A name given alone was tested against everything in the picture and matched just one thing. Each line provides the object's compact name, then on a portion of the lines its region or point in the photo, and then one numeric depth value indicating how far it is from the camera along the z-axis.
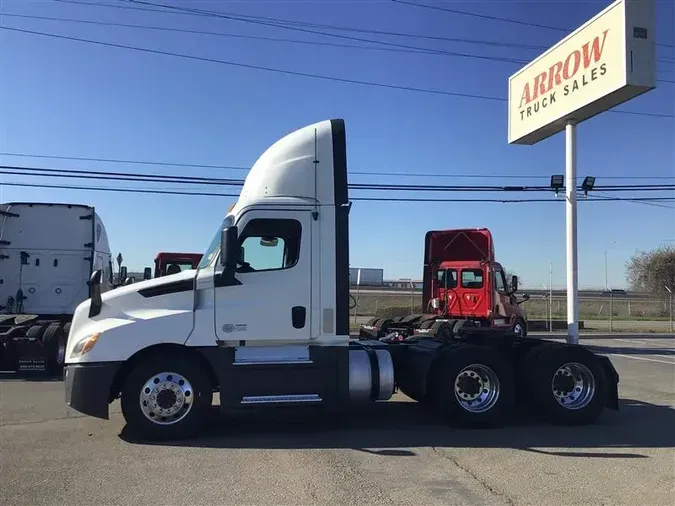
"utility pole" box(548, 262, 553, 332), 28.68
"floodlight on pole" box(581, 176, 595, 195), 19.62
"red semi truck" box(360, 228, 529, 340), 16.25
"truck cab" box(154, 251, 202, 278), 15.16
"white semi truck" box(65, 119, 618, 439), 6.70
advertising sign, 10.76
